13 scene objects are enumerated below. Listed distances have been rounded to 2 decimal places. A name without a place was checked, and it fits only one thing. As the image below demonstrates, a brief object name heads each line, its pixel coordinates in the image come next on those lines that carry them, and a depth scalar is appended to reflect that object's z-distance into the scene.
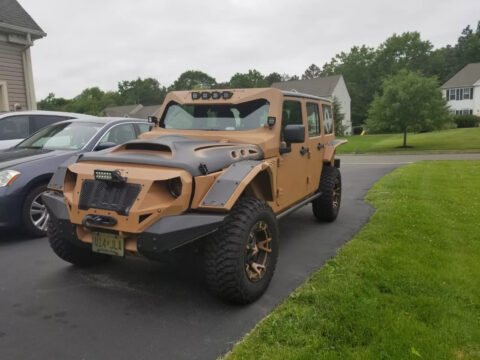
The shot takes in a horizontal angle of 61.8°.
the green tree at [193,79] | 100.34
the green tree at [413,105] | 25.31
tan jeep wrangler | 3.05
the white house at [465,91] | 54.86
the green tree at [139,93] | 101.38
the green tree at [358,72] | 65.06
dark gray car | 4.95
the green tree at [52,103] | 83.06
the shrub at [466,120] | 43.41
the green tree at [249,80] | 81.69
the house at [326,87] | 51.91
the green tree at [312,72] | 117.88
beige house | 11.93
